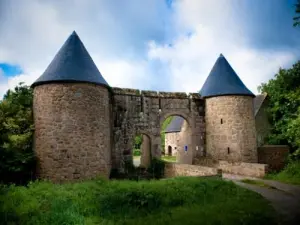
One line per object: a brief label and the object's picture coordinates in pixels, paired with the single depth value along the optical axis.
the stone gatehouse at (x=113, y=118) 12.68
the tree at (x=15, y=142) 11.85
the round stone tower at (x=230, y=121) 17.84
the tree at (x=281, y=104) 20.90
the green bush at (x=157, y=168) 16.83
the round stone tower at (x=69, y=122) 12.53
